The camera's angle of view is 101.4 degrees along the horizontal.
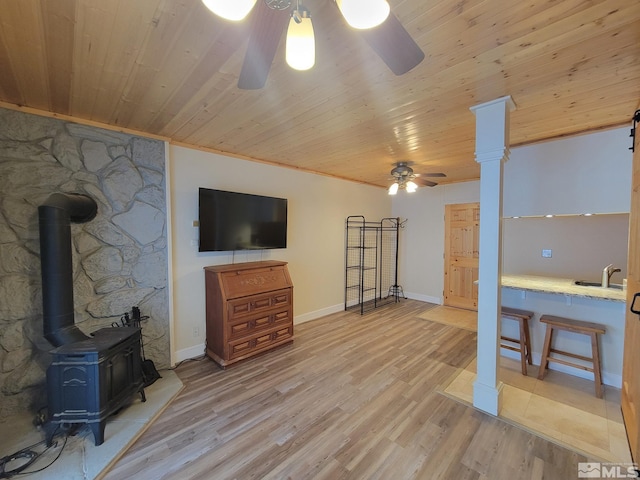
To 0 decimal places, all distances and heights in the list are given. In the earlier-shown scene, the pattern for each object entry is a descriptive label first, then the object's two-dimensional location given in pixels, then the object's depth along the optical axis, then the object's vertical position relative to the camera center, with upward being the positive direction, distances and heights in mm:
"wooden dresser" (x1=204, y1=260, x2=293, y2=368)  2936 -918
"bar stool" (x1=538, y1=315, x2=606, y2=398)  2478 -1084
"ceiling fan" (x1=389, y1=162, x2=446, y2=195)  3773 +831
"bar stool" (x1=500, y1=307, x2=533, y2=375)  2854 -1156
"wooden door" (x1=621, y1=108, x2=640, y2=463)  1749 -729
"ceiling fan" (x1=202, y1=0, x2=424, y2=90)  834 +758
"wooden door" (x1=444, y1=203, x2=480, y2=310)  5051 -413
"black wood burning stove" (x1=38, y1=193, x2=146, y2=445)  1904 -890
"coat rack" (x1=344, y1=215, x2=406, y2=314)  5207 -638
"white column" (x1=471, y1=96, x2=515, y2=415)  2078 -46
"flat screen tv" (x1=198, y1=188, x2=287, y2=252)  3102 +151
